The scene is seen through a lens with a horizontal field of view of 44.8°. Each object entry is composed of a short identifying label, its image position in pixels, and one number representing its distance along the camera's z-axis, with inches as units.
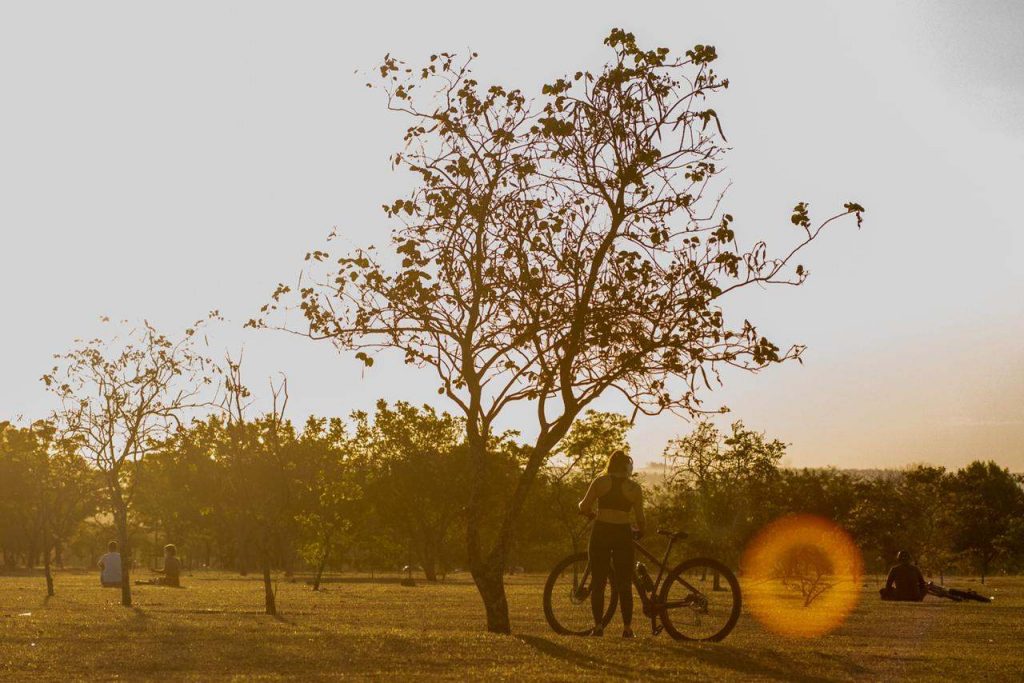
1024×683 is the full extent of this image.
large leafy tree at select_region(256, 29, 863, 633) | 697.6
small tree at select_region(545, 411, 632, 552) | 2341.3
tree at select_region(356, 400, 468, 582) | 3302.2
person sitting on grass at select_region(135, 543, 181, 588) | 2007.9
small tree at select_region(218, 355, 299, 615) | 1203.2
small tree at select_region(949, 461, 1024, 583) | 3966.5
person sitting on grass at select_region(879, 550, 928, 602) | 1439.5
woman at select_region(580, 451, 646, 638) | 629.3
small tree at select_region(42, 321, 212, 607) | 1393.9
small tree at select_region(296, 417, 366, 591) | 2102.7
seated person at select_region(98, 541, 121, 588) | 1724.9
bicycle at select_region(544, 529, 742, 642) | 639.8
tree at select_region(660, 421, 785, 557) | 2005.4
